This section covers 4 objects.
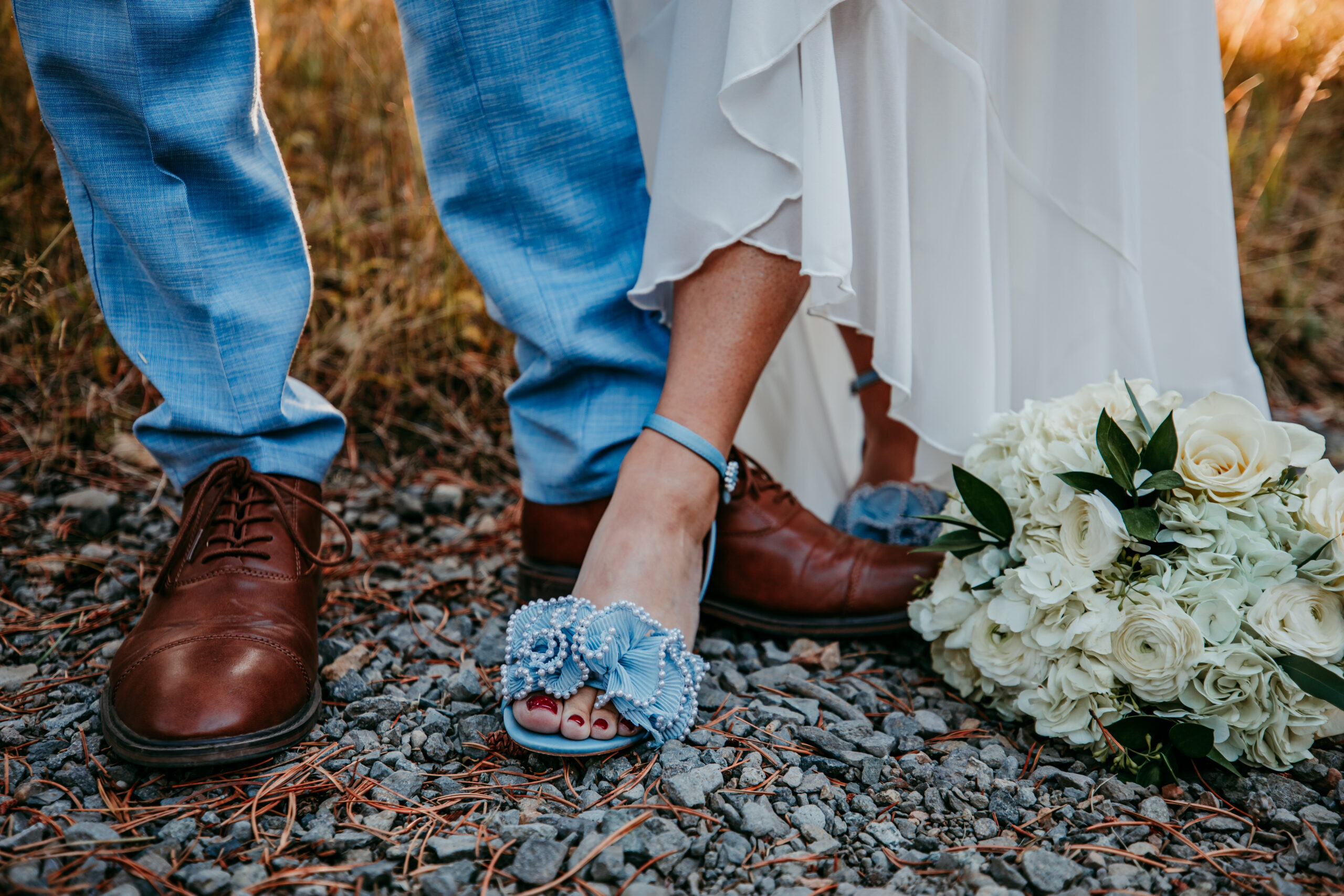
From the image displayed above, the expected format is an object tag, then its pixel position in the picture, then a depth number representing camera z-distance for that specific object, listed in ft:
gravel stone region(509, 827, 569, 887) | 2.62
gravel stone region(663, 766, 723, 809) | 3.01
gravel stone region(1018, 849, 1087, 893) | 2.65
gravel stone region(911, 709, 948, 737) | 3.61
